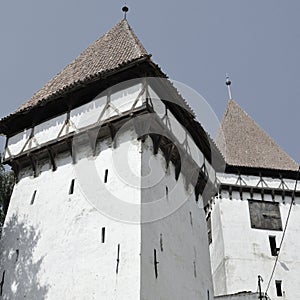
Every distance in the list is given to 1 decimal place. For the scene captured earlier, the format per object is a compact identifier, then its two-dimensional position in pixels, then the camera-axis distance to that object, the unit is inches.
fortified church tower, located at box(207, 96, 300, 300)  956.0
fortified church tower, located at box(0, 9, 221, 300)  489.1
